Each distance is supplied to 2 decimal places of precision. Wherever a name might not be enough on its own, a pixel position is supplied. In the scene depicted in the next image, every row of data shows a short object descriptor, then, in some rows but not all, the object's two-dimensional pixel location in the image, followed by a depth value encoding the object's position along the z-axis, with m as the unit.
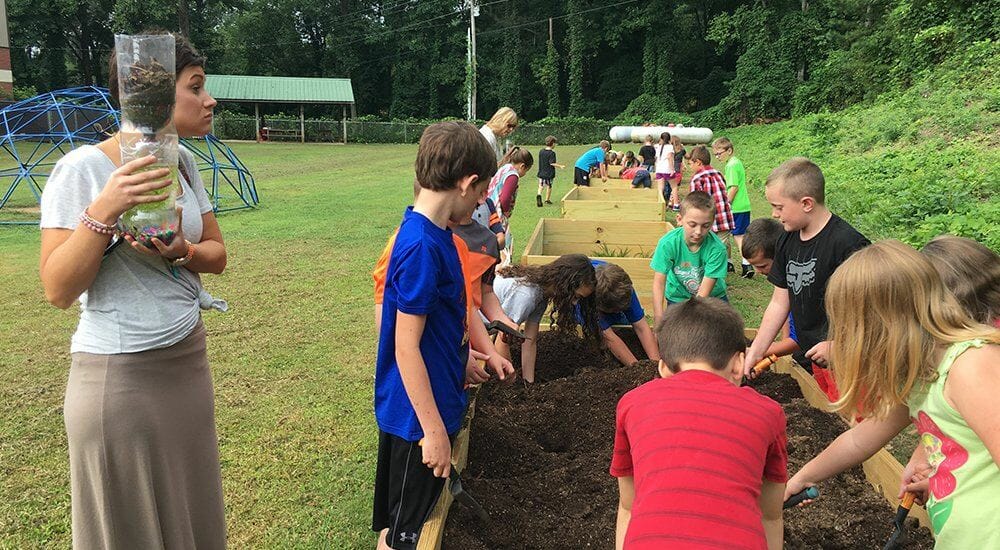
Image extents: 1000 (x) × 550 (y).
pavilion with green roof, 44.59
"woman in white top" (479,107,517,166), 6.63
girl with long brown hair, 4.60
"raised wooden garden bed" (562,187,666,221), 10.76
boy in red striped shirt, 1.73
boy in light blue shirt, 15.59
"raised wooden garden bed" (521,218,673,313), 8.81
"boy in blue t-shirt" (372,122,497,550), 2.25
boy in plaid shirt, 8.61
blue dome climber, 13.38
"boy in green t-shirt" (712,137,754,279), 9.36
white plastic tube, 35.38
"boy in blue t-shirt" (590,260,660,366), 4.98
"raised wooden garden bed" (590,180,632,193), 17.02
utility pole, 46.44
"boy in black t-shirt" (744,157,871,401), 3.76
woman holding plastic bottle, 1.80
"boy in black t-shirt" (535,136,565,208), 15.43
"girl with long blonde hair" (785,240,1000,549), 1.82
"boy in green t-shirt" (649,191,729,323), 5.16
